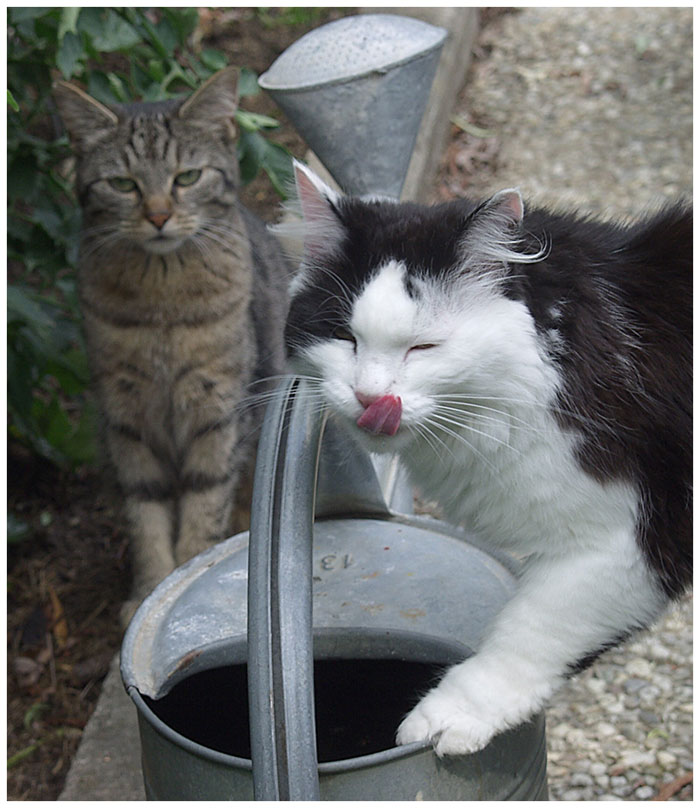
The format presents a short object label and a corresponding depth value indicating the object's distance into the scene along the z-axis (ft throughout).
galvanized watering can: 3.87
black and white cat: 4.10
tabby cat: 5.01
